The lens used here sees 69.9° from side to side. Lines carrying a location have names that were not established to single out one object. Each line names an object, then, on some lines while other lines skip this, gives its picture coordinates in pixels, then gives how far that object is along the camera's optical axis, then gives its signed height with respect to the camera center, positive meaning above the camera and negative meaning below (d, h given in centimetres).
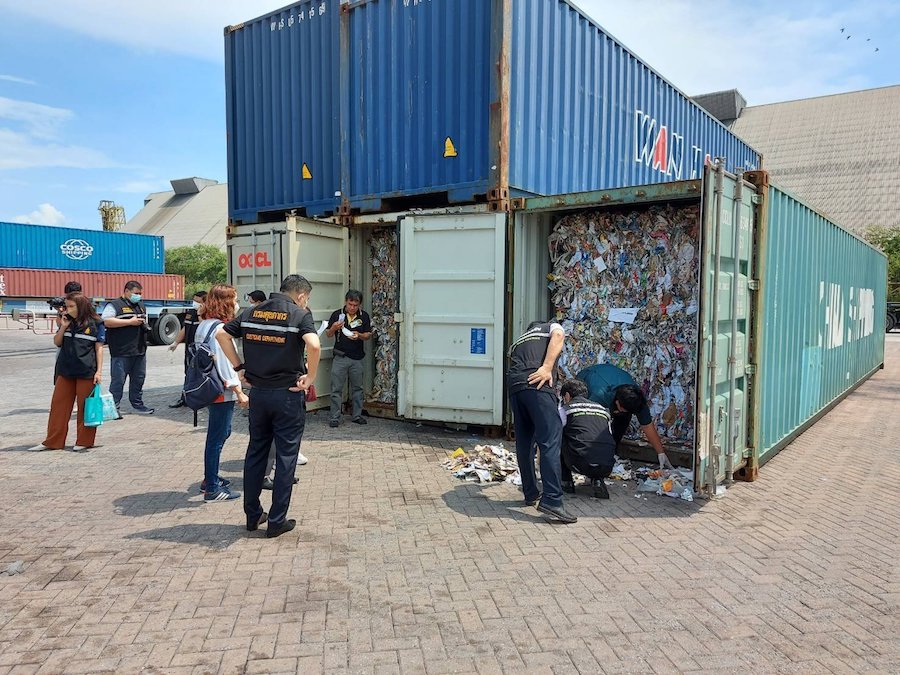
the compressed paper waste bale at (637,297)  679 +16
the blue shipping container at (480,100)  708 +252
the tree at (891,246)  3353 +383
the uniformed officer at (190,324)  874 -23
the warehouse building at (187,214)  6812 +1096
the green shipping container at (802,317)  610 -4
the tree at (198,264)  5381 +368
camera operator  660 +6
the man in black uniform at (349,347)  802 -47
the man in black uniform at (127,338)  858 -42
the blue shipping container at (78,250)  2278 +213
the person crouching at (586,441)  527 -106
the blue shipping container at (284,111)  849 +274
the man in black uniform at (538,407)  486 -74
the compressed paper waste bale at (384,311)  884 -2
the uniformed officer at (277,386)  432 -52
